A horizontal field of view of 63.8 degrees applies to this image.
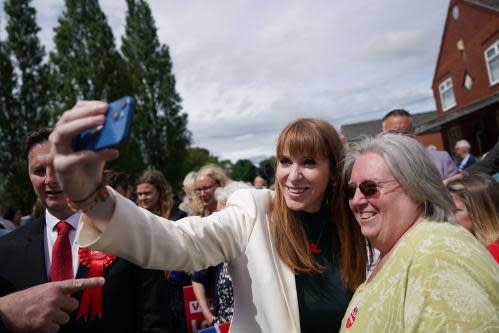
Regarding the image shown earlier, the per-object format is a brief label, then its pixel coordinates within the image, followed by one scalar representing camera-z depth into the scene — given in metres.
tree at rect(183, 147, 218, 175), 76.84
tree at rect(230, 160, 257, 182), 62.88
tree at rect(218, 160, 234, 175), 105.60
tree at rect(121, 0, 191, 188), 31.64
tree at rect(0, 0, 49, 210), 20.30
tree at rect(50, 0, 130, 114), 24.66
